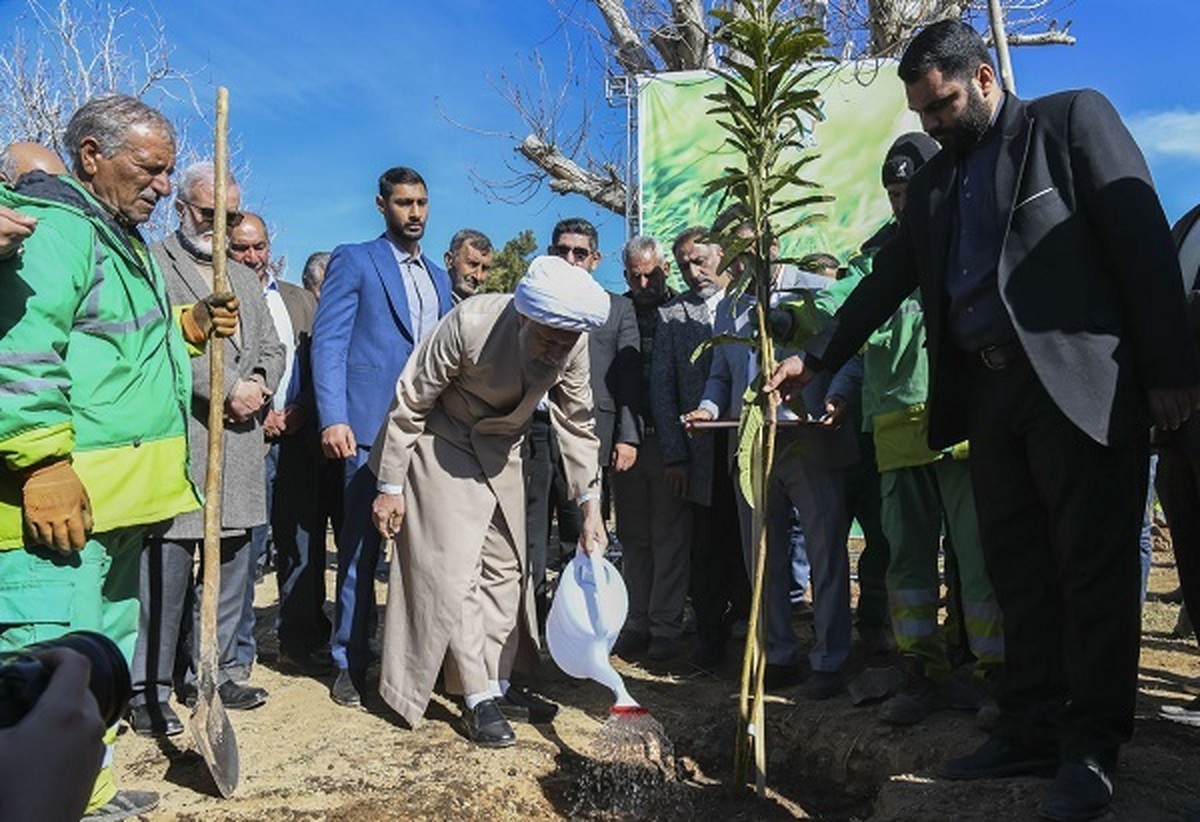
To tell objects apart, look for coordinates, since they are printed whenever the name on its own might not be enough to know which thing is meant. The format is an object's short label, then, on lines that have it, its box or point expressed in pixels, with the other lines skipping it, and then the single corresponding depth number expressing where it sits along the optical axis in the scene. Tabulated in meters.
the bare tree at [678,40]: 12.30
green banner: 8.23
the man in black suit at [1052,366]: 2.86
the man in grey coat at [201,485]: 4.18
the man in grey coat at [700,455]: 5.25
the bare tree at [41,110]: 11.97
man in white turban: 4.10
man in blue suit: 4.66
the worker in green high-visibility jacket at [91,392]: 2.56
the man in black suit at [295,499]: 5.26
